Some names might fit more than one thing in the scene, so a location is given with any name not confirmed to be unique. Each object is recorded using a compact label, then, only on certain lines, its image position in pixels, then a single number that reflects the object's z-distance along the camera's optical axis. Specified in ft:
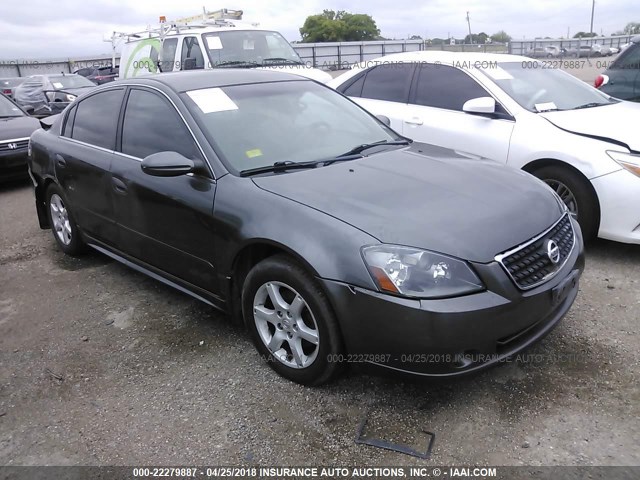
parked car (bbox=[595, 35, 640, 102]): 20.39
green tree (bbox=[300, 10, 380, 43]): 289.74
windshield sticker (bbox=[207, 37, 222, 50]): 29.66
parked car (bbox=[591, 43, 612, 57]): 115.71
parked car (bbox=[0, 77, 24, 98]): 60.82
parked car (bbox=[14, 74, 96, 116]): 46.93
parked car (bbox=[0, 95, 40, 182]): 24.97
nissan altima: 7.99
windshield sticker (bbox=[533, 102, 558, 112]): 16.10
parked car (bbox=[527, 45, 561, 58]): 95.32
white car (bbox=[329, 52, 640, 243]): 13.85
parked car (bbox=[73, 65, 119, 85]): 72.89
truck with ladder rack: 29.76
